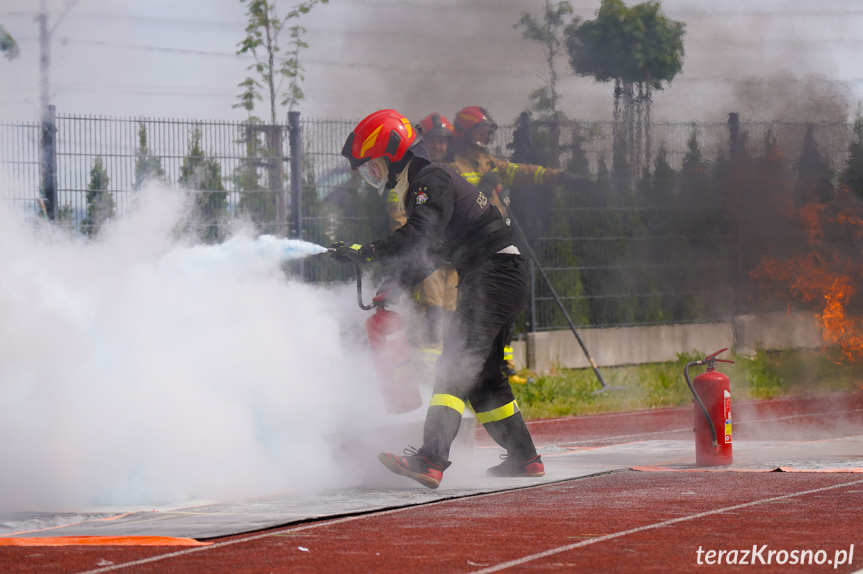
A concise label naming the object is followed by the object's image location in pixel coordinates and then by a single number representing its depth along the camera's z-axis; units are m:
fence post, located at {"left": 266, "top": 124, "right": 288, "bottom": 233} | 25.95
